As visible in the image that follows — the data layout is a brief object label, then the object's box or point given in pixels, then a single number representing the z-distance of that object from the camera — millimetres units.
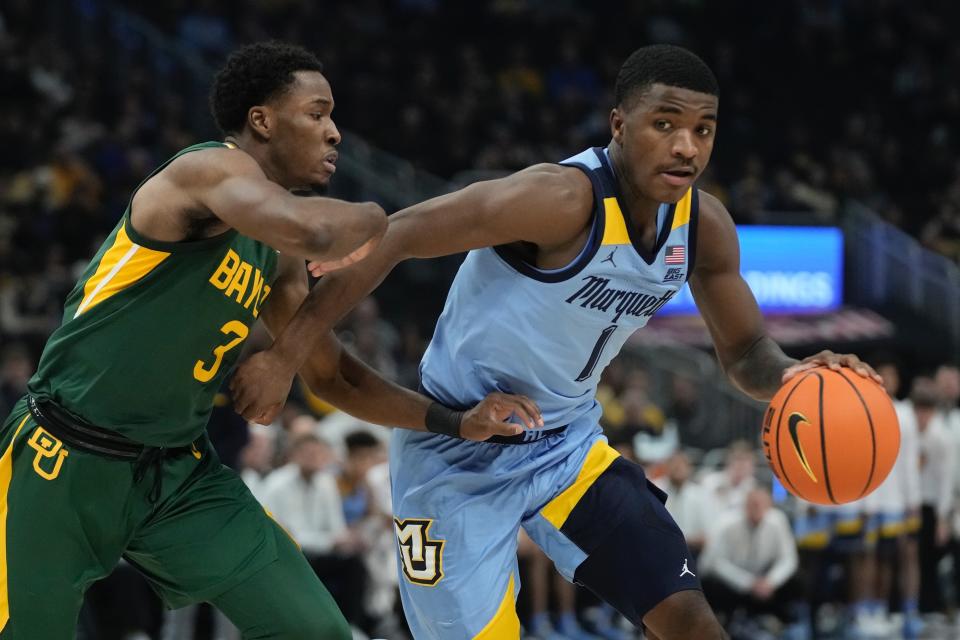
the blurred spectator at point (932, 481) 10766
